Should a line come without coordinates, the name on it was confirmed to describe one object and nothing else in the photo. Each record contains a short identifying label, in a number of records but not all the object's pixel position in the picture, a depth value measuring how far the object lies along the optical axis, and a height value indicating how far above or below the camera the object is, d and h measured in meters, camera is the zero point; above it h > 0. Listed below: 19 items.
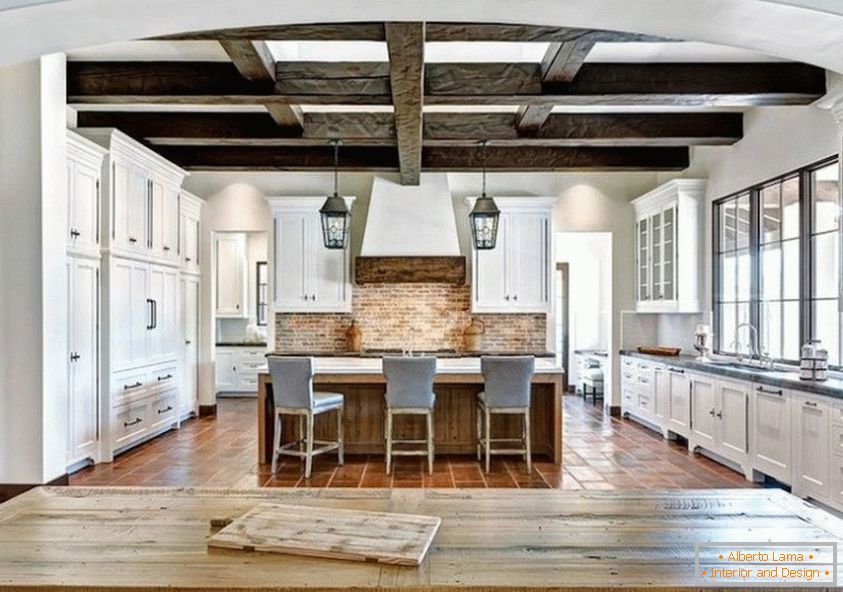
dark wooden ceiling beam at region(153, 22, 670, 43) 3.45 +1.49
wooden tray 6.84 -0.59
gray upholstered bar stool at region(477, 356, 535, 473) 5.17 -0.72
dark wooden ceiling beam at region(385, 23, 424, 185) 3.28 +1.38
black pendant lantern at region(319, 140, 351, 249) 5.88 +0.74
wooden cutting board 1.43 -0.57
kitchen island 5.67 -1.11
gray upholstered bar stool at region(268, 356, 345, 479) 5.03 -0.77
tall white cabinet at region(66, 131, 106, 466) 4.96 +0.01
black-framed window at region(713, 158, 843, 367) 4.83 +0.31
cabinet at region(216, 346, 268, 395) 9.83 -1.09
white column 4.19 +0.17
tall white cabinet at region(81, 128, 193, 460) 5.46 +0.08
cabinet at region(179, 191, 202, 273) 7.43 +0.86
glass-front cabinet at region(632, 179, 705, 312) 6.91 +0.59
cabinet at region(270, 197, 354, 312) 8.09 +0.45
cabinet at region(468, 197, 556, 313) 8.09 +0.45
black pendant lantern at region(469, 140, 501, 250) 5.89 +0.74
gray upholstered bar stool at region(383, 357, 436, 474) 5.09 -0.73
